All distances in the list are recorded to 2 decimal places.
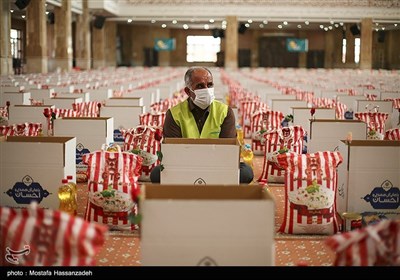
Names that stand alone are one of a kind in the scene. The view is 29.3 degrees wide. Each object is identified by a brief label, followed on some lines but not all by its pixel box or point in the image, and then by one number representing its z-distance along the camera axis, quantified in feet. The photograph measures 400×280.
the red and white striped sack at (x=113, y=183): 17.47
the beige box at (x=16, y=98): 34.94
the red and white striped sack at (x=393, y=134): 23.93
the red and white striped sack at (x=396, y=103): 38.45
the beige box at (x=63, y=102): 34.53
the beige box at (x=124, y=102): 34.17
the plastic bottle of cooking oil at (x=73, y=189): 16.96
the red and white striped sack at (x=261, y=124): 31.91
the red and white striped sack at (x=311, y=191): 17.34
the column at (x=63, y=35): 107.24
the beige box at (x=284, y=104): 36.97
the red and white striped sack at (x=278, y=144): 25.66
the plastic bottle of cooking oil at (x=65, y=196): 16.76
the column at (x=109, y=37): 162.09
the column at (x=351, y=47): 149.83
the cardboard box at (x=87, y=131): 23.98
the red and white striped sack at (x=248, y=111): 39.78
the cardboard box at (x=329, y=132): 23.56
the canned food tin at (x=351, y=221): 16.76
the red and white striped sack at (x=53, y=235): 9.11
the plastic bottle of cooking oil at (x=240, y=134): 30.96
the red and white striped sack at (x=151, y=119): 28.04
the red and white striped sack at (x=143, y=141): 25.45
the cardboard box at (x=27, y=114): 28.09
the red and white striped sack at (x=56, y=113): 25.57
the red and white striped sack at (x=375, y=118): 29.60
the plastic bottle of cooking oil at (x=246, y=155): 26.32
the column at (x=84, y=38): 125.70
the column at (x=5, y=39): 84.58
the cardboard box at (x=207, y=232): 9.68
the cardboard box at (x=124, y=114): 29.58
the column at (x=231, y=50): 143.61
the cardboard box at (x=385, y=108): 35.29
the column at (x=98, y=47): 148.46
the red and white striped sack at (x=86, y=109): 31.83
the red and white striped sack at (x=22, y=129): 23.50
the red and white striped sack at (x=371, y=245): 9.23
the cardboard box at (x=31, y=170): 16.52
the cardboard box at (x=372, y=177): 16.75
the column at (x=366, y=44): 140.52
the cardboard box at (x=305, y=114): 29.96
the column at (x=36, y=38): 96.99
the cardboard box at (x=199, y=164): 15.93
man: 19.24
